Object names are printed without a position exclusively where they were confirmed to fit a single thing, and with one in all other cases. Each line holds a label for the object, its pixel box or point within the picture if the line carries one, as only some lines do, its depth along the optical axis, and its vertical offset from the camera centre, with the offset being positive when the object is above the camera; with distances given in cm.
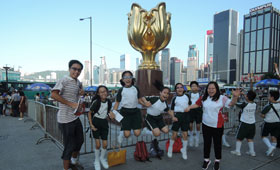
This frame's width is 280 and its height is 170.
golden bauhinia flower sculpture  859 +224
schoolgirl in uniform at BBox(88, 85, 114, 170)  314 -72
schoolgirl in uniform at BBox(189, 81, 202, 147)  449 -98
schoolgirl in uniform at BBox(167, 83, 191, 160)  377 -80
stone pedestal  856 -12
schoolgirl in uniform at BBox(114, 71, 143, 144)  350 -55
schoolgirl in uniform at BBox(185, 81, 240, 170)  310 -70
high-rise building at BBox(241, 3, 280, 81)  7238 +1567
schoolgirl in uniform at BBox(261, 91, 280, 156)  396 -89
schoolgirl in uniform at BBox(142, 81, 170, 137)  361 -63
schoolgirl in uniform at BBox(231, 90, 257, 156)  381 -94
